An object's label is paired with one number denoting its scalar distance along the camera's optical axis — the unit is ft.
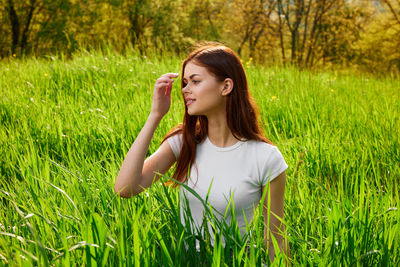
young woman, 6.08
